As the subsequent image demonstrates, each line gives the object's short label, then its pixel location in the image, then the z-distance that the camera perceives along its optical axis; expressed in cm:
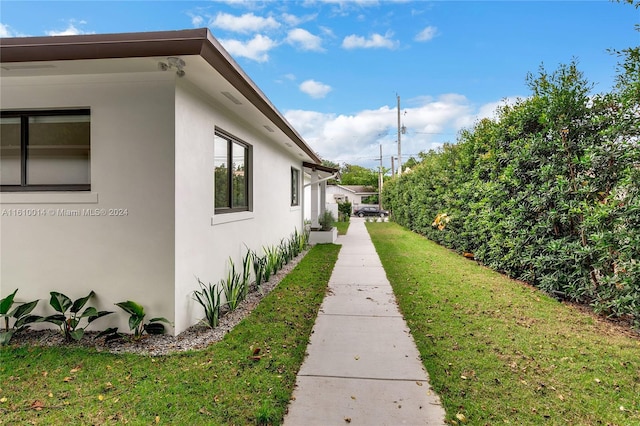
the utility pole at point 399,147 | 3008
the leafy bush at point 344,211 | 2638
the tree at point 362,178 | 6167
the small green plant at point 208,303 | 423
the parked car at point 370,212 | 3575
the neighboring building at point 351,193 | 4339
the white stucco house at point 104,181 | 378
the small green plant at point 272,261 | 698
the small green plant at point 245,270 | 546
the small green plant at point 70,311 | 367
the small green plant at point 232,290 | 489
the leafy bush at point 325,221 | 1296
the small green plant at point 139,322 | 367
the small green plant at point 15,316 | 363
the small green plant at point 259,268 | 632
